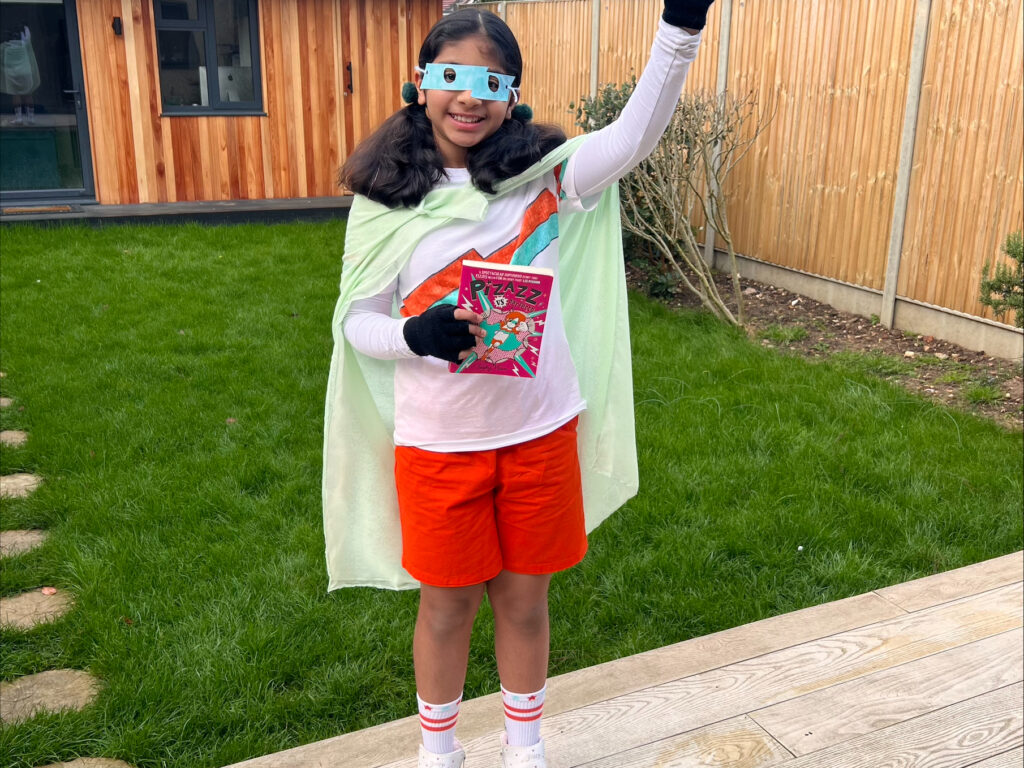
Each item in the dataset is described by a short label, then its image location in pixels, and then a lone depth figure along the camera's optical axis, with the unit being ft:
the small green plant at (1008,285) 15.64
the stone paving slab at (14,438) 14.98
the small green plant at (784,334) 20.61
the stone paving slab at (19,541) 11.86
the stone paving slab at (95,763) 8.29
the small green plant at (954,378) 17.74
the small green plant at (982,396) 16.72
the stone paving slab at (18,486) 13.33
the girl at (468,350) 6.59
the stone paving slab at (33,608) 10.39
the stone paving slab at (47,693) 8.93
